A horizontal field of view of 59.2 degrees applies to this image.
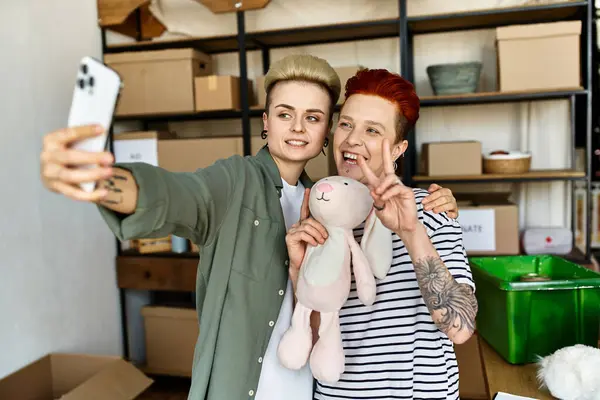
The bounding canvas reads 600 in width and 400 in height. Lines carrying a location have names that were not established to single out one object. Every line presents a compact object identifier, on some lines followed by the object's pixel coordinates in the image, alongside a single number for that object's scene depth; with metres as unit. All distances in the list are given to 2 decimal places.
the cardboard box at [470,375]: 2.59
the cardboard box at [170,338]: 2.91
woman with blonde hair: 1.05
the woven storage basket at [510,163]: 2.58
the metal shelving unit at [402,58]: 2.50
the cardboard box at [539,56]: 2.42
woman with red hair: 1.04
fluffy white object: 1.17
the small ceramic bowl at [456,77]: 2.58
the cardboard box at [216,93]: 2.80
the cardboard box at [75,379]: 2.07
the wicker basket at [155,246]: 3.01
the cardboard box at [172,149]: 2.81
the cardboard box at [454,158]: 2.59
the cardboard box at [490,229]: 2.57
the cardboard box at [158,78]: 2.84
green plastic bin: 1.39
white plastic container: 2.63
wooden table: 1.29
